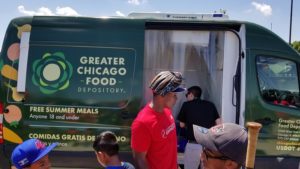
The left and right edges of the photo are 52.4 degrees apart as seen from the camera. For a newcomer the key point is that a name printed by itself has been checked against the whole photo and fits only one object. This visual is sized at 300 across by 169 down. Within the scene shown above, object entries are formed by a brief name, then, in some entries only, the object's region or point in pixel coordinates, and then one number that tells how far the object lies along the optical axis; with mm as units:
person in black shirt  3783
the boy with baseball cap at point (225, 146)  1347
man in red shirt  2245
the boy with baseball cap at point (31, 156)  1712
